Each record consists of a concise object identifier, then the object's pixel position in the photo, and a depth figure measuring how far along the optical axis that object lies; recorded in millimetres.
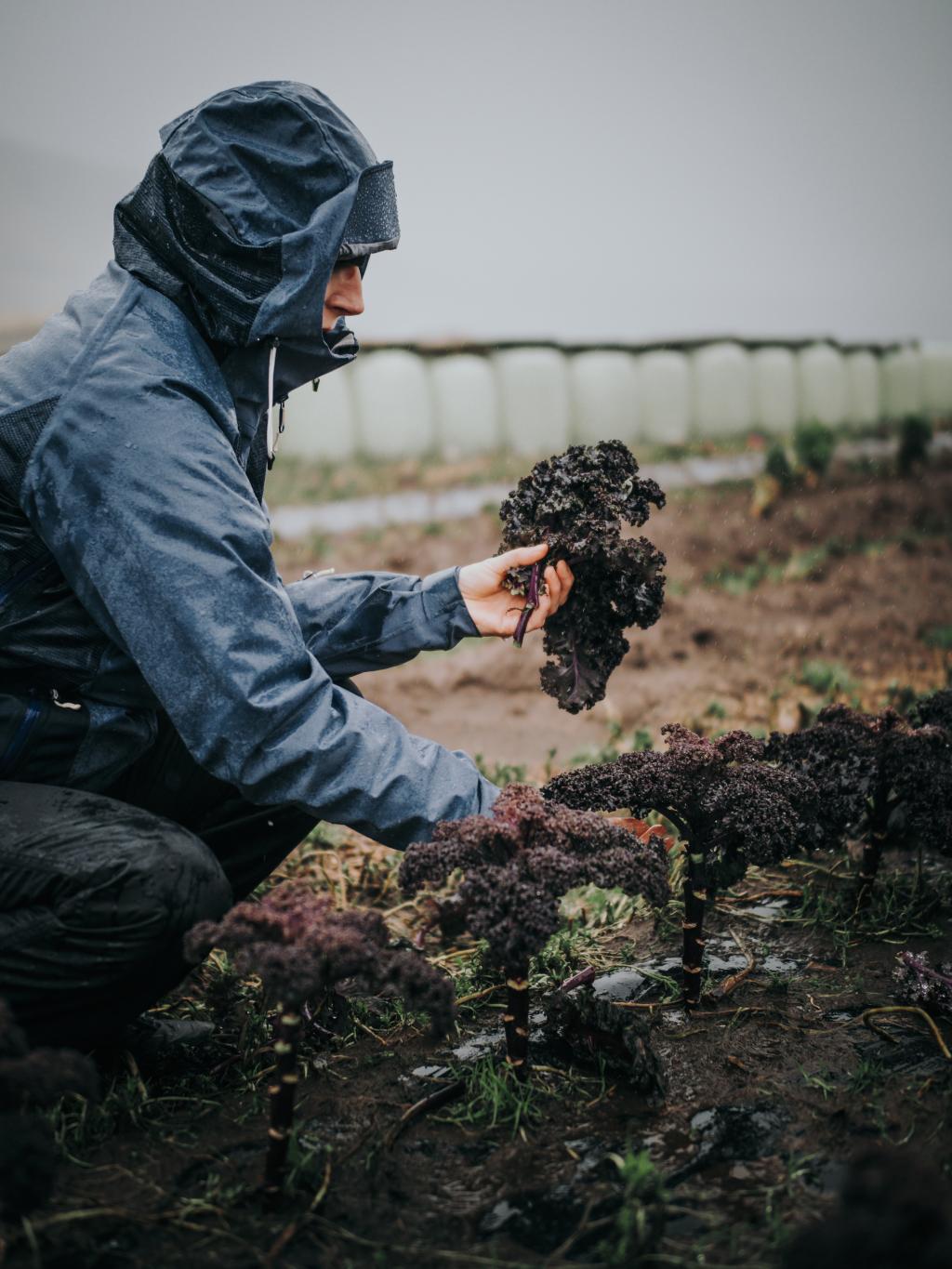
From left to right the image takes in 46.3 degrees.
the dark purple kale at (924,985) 3035
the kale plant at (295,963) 2240
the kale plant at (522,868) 2506
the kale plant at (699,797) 3006
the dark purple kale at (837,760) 3423
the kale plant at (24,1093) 1946
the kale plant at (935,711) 3857
